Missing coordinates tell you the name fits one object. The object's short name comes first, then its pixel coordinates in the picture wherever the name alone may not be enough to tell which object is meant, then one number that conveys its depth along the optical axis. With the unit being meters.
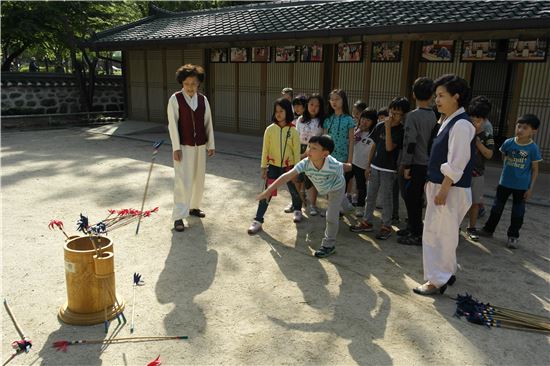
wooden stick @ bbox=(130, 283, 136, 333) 2.84
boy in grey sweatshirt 4.01
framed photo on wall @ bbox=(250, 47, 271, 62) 10.62
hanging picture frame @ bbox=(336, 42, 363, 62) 9.12
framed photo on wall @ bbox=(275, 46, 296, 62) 10.18
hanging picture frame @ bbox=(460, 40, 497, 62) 7.57
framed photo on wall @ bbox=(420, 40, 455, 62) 8.00
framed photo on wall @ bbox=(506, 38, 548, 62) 7.18
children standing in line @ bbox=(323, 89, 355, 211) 4.87
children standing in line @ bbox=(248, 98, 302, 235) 4.62
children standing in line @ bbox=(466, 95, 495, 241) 4.33
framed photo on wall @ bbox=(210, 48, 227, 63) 11.53
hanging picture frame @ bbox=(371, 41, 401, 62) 8.61
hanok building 7.23
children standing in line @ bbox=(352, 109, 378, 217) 5.19
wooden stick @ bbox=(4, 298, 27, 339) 2.72
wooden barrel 2.82
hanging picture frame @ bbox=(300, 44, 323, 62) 9.72
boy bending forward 3.78
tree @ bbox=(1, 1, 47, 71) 14.29
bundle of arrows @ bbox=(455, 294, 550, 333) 2.98
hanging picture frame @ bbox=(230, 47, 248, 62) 11.06
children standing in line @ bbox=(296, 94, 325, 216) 5.00
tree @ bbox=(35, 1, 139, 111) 14.74
